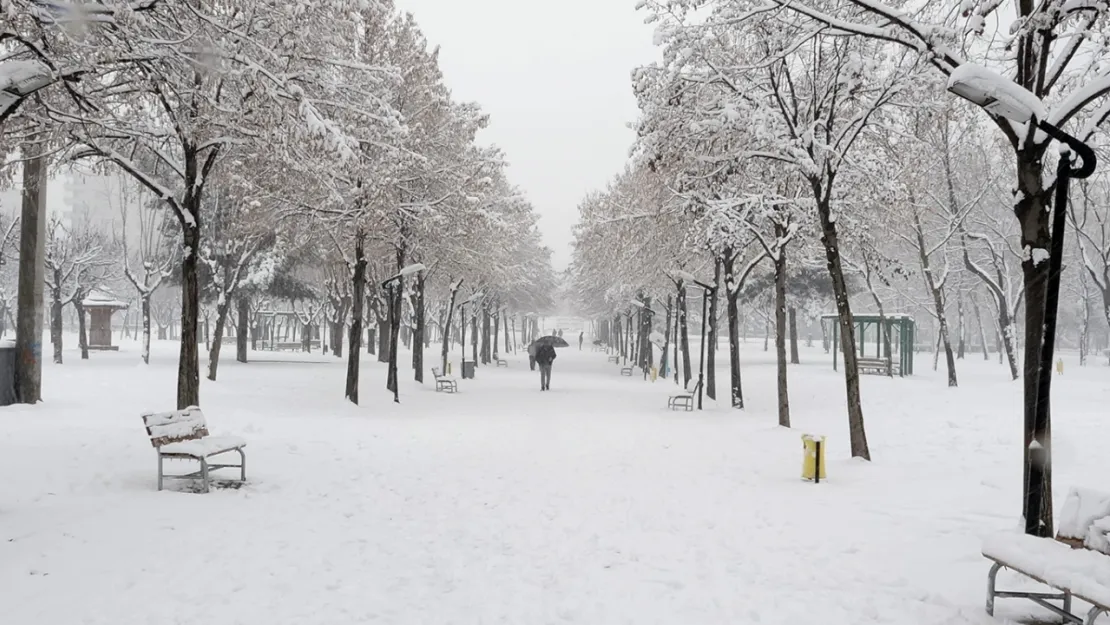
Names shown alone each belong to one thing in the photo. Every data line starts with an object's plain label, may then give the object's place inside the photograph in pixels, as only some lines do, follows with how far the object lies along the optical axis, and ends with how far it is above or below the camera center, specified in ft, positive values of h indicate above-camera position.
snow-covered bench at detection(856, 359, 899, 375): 106.38 -4.98
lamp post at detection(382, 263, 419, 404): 72.47 -0.79
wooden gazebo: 133.18 +1.17
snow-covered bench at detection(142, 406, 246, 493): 27.55 -4.33
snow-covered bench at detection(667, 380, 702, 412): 69.26 -7.15
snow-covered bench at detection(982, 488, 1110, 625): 13.91 -4.43
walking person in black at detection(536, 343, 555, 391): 91.71 -4.03
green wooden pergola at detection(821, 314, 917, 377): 110.93 -1.14
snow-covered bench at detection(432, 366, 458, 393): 86.62 -6.57
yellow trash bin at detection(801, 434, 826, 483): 33.35 -5.52
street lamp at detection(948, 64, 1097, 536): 17.49 +3.71
